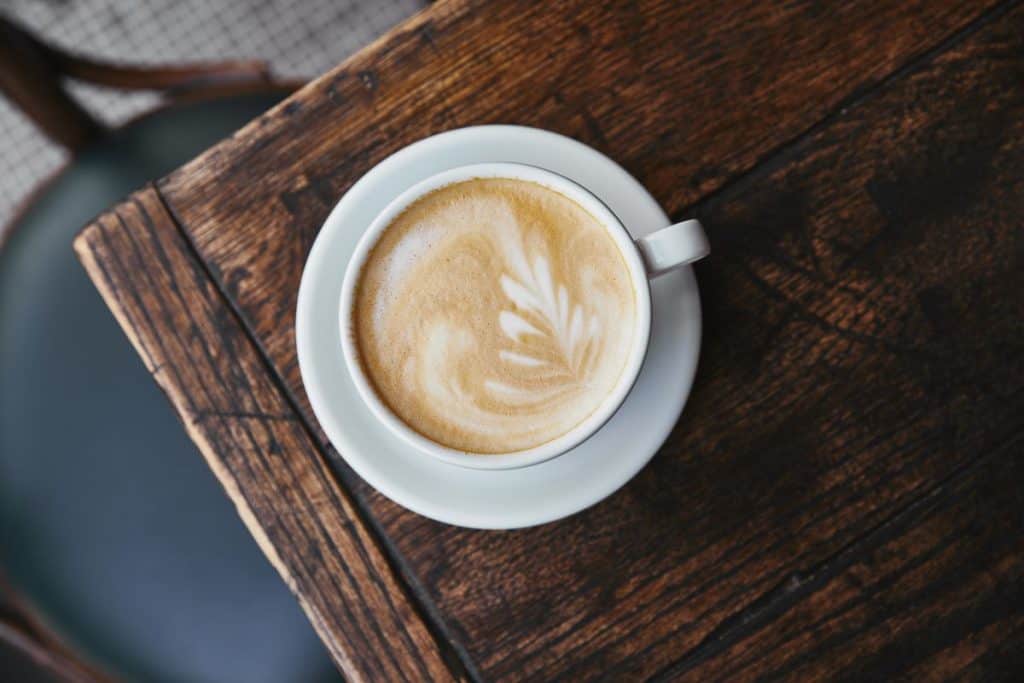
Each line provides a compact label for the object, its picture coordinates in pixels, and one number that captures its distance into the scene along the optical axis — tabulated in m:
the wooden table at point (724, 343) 0.72
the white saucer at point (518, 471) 0.67
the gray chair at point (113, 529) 0.96
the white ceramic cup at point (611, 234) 0.61
